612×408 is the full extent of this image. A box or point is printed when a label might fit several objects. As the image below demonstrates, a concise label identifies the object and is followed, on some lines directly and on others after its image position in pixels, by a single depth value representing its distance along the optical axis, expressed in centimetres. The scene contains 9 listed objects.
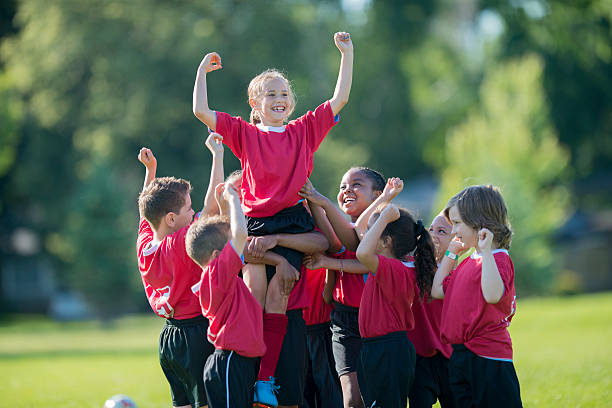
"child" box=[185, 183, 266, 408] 872
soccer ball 1247
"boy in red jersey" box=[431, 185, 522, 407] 882
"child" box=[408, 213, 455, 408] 1004
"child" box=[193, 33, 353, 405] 959
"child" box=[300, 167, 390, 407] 1007
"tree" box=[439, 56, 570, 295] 5506
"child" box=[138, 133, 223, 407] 978
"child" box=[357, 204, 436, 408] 924
